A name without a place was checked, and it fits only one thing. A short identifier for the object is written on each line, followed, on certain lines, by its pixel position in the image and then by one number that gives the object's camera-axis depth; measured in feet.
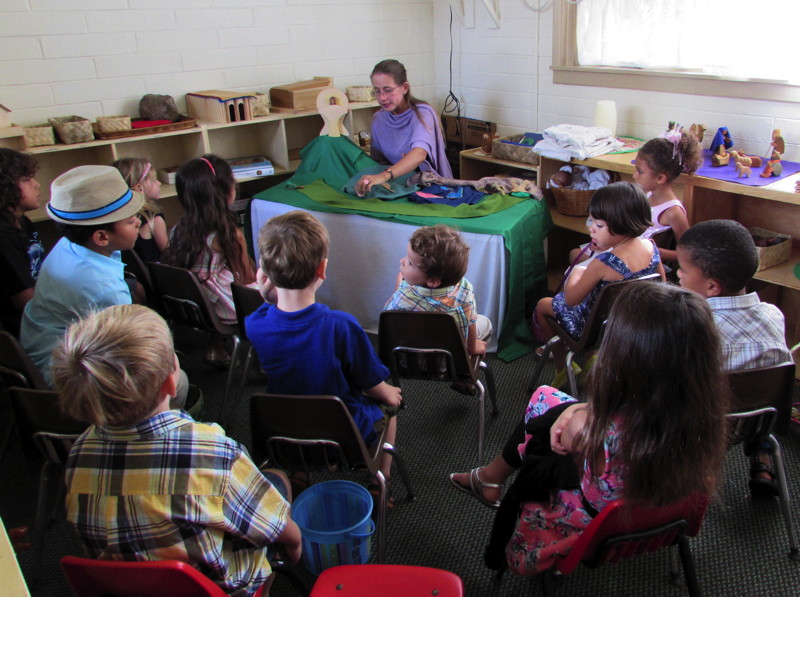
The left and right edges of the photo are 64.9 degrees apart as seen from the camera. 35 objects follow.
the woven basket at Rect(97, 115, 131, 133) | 10.89
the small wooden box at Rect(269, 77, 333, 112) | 12.73
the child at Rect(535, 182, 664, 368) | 7.50
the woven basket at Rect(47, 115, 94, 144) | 10.55
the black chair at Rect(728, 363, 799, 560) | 5.29
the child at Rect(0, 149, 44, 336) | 7.77
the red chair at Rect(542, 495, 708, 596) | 4.21
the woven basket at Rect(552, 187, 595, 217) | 10.97
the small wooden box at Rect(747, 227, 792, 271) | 8.75
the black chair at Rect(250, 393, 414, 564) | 5.08
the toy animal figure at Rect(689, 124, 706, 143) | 10.03
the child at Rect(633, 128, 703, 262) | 8.87
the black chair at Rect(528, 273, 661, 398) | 7.14
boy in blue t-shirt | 5.67
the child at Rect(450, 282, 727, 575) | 3.80
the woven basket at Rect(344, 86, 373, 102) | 13.57
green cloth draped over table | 9.47
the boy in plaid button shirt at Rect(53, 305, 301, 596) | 3.57
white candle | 11.10
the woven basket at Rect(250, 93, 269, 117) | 12.34
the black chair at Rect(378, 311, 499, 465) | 6.64
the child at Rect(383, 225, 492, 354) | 6.96
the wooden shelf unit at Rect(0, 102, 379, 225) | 11.40
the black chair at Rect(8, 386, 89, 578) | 5.46
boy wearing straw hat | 6.52
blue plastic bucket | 5.49
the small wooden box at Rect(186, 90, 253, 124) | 11.80
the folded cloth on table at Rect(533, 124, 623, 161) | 10.41
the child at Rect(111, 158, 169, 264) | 9.53
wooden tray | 11.02
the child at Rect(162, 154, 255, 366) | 8.63
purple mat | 8.66
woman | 11.21
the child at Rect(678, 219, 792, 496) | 5.75
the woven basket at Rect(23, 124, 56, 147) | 10.37
